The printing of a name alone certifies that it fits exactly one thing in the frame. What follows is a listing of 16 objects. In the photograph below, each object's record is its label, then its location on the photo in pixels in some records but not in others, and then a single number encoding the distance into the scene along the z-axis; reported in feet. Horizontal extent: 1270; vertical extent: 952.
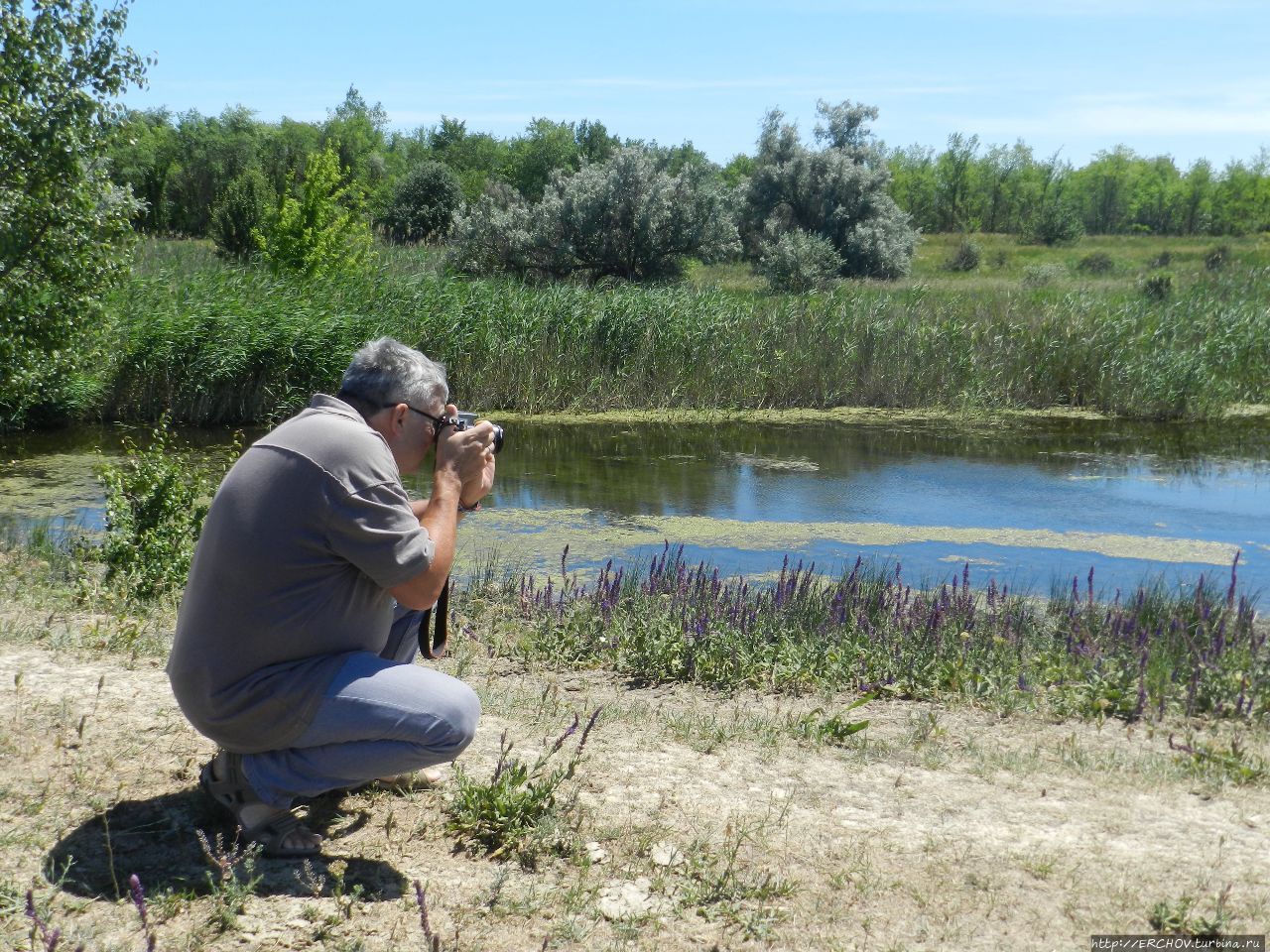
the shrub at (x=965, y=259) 138.10
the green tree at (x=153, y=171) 135.42
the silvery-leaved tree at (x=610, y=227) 81.10
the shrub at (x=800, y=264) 89.66
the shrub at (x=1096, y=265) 132.46
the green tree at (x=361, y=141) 133.80
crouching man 8.94
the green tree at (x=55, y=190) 24.95
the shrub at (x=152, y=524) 19.97
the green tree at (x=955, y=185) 208.15
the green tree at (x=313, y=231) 59.82
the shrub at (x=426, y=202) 118.01
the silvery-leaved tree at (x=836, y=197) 99.96
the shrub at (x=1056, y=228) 166.09
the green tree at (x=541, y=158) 180.75
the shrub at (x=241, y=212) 93.83
